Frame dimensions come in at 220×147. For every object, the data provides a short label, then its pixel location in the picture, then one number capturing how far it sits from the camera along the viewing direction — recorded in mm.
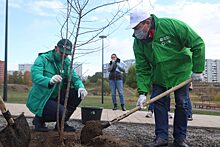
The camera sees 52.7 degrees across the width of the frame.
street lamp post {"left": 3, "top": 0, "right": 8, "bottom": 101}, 9371
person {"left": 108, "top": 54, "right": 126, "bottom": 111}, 6137
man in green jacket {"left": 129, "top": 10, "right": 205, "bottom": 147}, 2531
